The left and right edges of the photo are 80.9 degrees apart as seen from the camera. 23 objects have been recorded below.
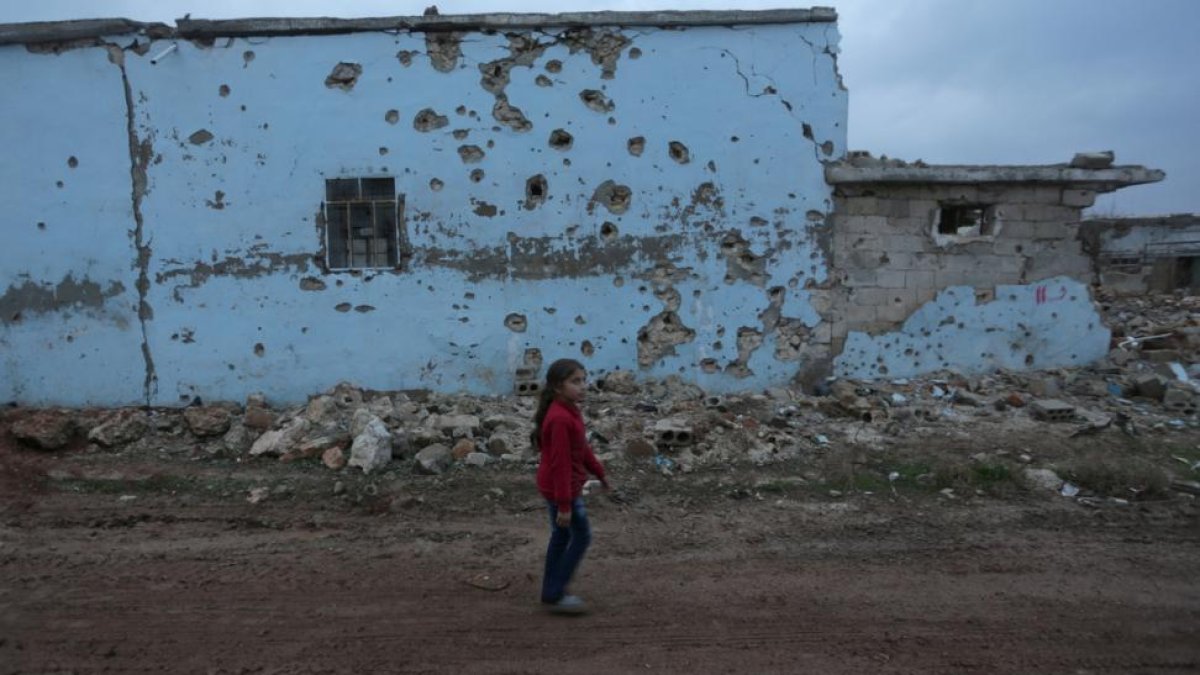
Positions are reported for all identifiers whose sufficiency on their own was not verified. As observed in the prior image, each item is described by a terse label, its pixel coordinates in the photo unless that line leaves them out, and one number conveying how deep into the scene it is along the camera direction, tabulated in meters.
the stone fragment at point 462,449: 5.84
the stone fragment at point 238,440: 6.28
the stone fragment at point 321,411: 6.61
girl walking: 3.34
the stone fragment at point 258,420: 6.57
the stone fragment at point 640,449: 5.87
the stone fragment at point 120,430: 6.39
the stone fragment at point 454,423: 6.18
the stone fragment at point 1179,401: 7.03
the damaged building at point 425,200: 7.11
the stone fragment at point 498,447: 5.95
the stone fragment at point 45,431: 6.22
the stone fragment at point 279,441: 6.05
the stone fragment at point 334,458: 5.73
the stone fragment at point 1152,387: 7.24
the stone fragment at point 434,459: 5.59
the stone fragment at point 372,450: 5.64
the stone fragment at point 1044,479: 5.39
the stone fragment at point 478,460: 5.75
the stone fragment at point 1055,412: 6.68
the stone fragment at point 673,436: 6.00
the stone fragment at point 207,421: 6.49
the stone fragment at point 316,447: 5.94
